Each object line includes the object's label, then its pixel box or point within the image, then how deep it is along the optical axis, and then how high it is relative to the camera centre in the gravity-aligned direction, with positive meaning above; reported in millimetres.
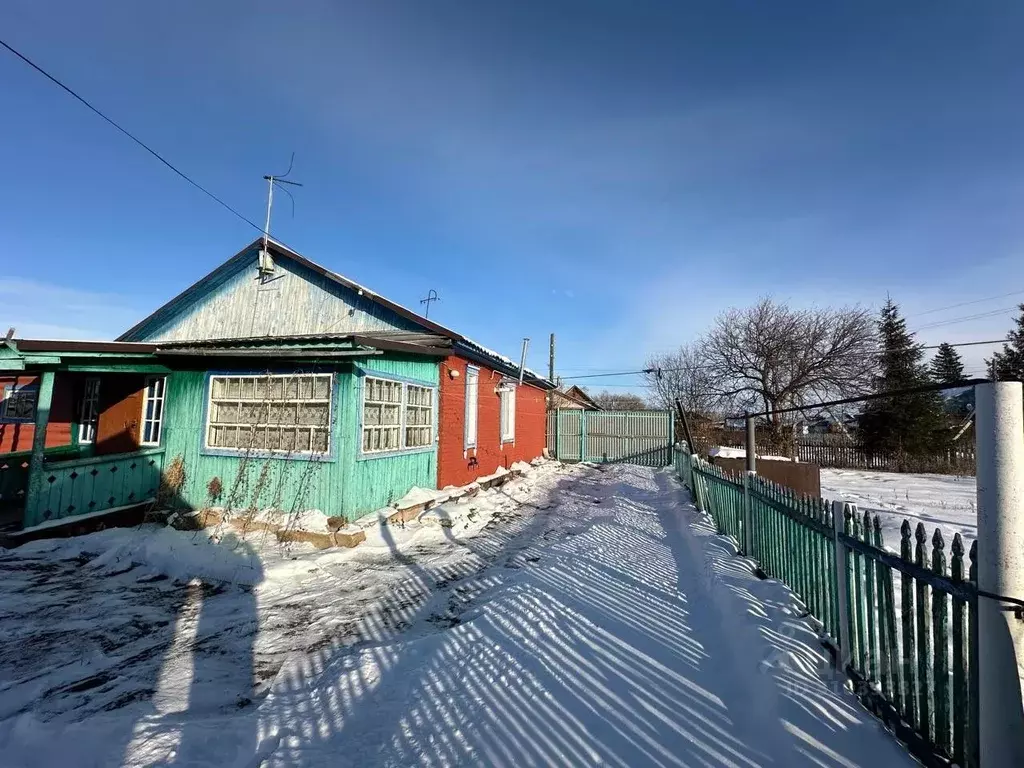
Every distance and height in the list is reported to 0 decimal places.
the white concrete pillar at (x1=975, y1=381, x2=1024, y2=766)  1954 -534
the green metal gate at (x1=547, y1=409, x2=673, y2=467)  21359 -651
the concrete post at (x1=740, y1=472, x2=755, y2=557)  5887 -1156
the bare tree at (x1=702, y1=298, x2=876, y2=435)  25375 +3762
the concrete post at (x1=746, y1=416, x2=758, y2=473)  6969 -288
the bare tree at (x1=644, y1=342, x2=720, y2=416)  29017 +2652
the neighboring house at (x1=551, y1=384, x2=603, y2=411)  24559 +1113
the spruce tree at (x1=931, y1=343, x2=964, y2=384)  31547 +4707
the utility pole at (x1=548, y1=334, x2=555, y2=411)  28348 +3595
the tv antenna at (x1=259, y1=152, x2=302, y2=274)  11406 +3665
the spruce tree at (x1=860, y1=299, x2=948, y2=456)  24484 +1110
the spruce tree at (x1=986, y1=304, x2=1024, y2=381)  25969 +4596
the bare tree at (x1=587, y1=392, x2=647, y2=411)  53250 +2338
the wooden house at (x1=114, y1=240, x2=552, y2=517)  8211 +1044
